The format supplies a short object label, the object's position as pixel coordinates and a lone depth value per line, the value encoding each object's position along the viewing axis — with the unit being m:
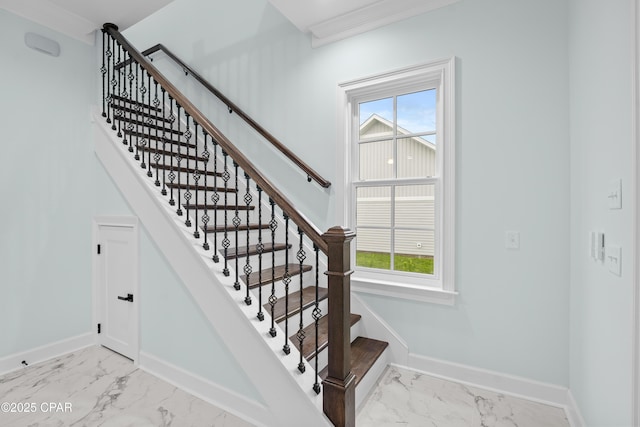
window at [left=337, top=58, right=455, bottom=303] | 2.31
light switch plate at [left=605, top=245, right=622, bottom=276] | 1.22
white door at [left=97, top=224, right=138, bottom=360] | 2.58
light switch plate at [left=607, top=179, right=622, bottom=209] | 1.23
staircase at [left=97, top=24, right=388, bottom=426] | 1.63
